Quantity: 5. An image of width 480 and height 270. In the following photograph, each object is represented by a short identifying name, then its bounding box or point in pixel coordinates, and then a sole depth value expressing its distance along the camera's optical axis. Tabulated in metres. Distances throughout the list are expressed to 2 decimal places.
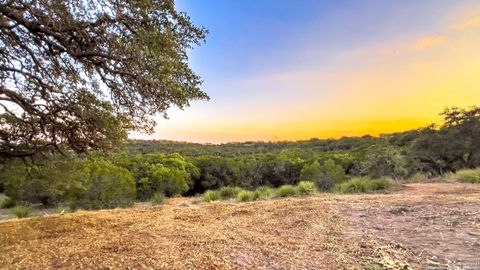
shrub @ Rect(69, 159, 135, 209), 18.17
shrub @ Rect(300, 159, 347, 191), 21.70
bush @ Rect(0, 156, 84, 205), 8.05
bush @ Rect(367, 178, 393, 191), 12.61
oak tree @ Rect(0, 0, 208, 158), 5.13
